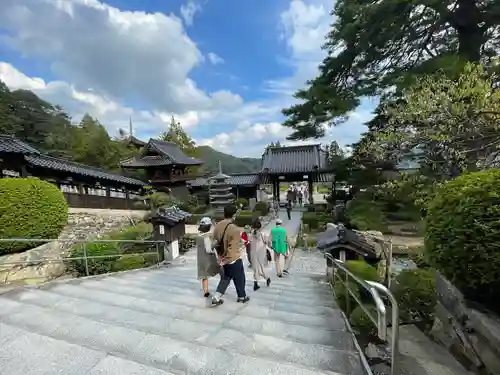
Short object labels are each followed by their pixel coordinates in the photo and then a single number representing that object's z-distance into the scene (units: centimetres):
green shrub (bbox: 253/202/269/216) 2172
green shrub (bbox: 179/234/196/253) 1322
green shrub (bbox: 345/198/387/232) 1409
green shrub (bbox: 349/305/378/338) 487
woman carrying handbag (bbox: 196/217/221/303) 449
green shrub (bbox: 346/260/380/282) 586
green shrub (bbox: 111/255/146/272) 882
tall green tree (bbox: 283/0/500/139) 1029
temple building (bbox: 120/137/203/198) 2622
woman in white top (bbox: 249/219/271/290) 570
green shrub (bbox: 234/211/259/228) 1761
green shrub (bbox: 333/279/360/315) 537
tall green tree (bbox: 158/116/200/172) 3753
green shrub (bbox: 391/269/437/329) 576
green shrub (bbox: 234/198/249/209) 2430
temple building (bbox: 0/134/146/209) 1417
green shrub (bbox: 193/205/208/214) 2309
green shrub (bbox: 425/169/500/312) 299
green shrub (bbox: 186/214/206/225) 2070
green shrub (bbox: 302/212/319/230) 1714
